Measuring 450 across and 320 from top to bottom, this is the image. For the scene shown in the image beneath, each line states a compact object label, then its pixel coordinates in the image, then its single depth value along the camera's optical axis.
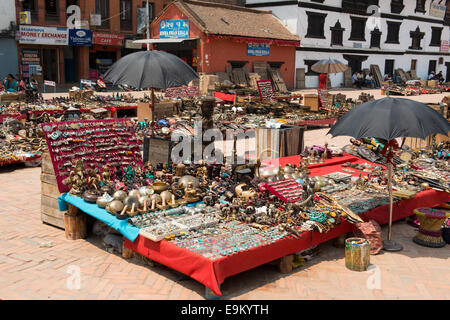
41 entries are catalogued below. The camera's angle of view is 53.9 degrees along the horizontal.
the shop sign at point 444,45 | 43.00
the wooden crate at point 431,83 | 33.51
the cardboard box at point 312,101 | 17.72
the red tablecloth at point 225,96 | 18.81
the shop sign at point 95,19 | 27.41
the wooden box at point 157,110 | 15.46
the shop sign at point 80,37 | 26.62
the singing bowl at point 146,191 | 6.41
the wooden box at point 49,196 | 6.78
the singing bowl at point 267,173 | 7.43
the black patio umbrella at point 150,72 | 8.36
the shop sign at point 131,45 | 29.23
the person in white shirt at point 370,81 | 34.42
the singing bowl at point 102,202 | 6.10
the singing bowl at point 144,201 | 6.08
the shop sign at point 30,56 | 25.50
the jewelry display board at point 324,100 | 17.95
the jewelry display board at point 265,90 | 18.23
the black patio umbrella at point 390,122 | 5.68
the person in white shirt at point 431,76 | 40.23
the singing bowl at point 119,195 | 6.11
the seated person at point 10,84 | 17.63
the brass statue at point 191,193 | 6.55
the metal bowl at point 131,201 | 5.96
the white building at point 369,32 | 30.45
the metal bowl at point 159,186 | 6.60
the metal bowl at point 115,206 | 5.88
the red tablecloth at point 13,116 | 13.55
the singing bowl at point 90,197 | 6.27
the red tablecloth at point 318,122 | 15.73
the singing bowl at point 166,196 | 6.38
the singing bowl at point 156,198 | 6.26
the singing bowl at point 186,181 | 6.78
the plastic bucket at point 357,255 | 5.51
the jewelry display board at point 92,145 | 6.80
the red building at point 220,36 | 24.77
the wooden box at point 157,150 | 8.31
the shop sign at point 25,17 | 24.11
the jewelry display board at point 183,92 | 19.14
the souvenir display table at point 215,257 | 4.72
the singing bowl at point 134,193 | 6.15
